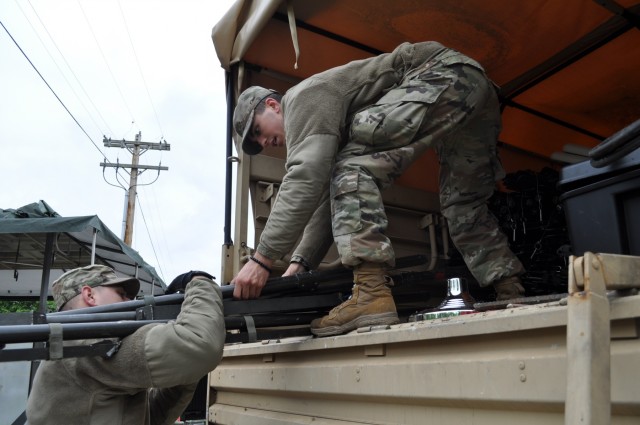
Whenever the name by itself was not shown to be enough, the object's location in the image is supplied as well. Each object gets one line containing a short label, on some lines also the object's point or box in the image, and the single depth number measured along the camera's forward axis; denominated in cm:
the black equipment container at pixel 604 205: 145
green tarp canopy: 646
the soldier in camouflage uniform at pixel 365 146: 199
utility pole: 2222
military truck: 108
